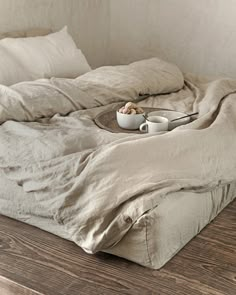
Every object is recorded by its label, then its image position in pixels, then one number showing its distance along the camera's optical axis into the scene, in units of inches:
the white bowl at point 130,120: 77.3
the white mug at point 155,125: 73.0
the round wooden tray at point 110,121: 76.8
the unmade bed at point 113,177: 53.2
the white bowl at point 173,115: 76.5
